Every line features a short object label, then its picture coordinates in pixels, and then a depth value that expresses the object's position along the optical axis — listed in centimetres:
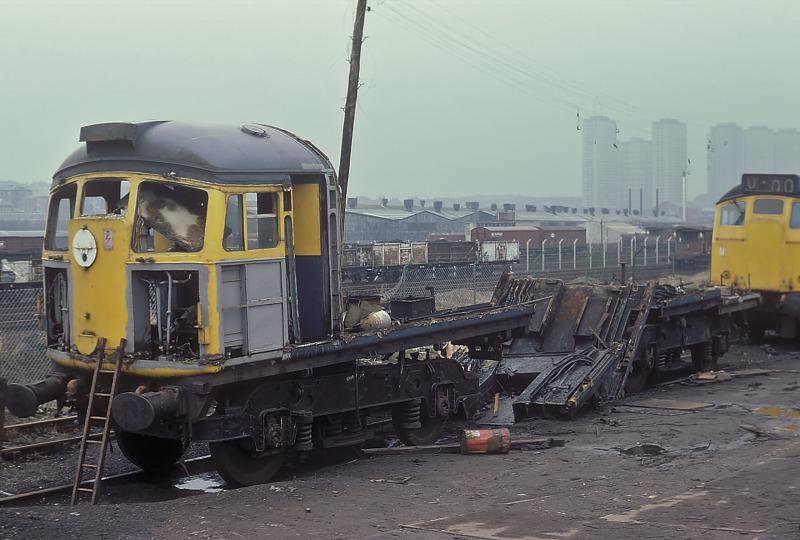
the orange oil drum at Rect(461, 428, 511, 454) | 1106
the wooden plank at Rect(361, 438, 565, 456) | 1135
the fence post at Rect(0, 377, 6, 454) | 922
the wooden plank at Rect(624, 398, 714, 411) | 1394
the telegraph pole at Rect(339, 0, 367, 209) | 1711
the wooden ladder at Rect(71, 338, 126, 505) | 888
